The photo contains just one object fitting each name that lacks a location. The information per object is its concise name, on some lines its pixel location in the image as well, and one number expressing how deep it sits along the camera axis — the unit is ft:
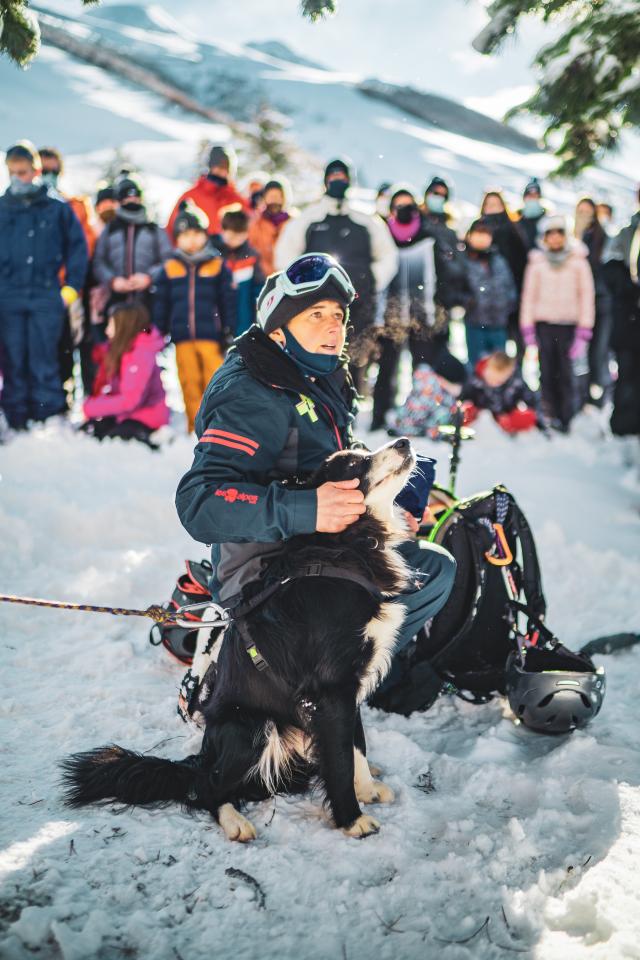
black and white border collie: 7.00
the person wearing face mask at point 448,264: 22.81
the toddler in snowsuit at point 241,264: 21.99
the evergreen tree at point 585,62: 13.56
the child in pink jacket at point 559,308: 22.93
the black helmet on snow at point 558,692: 8.71
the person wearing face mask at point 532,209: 26.45
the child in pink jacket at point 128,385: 20.84
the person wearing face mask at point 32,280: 20.24
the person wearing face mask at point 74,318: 22.93
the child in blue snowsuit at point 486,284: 23.50
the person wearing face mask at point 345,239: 20.49
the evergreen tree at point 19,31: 9.87
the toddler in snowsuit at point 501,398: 22.15
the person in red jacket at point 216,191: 25.45
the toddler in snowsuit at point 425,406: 21.33
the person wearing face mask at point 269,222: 24.91
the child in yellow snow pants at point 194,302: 21.29
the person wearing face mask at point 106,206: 24.90
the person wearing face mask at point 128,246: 22.75
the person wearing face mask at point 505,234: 24.73
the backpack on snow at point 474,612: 9.67
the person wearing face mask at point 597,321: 25.80
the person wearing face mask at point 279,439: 6.81
